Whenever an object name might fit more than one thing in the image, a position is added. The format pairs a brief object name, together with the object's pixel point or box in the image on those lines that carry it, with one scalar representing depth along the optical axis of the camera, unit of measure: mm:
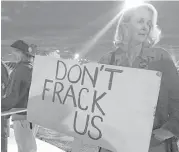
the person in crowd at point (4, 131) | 2020
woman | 1164
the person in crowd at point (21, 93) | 2260
